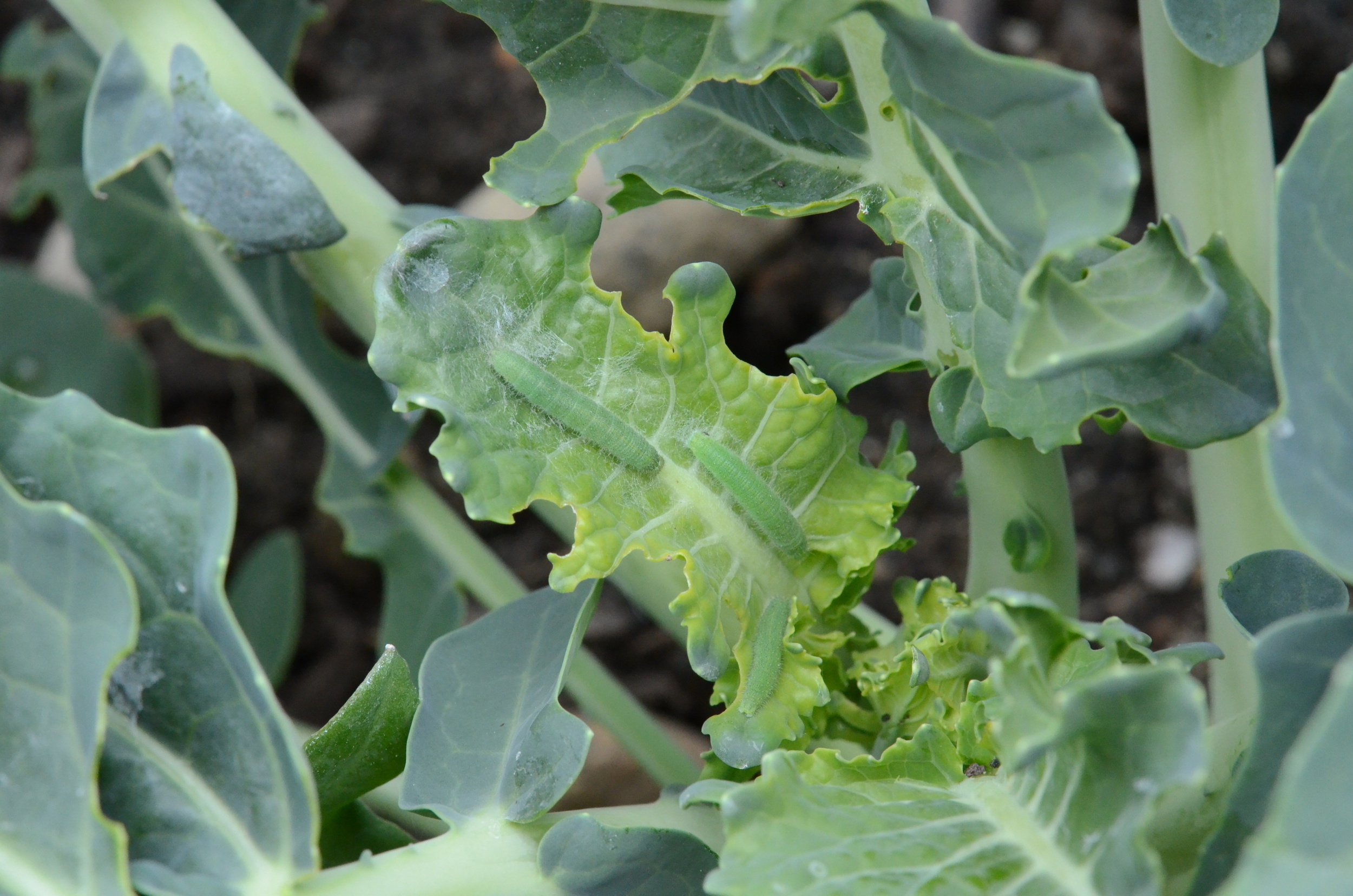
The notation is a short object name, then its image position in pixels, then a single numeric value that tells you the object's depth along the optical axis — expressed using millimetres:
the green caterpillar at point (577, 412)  540
